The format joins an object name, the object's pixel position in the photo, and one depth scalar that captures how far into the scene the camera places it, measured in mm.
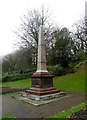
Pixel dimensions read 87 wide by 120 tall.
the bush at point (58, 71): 11473
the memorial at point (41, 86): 5404
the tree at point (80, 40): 13655
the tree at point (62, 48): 12704
